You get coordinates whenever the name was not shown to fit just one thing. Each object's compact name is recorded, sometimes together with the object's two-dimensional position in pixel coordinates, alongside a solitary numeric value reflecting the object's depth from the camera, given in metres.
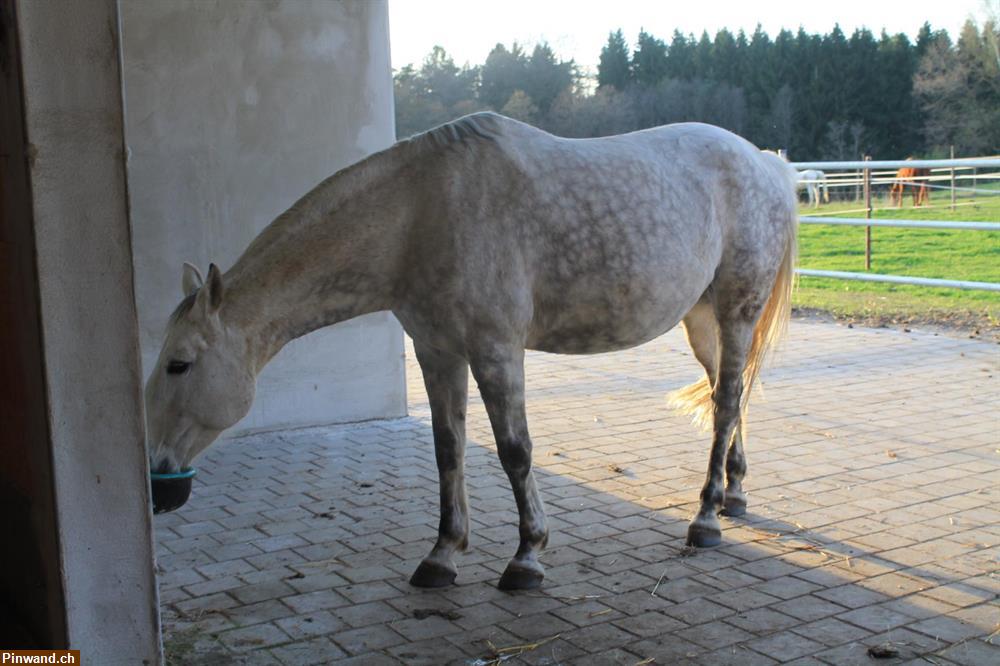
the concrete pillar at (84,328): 2.45
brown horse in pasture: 21.09
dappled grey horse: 3.52
